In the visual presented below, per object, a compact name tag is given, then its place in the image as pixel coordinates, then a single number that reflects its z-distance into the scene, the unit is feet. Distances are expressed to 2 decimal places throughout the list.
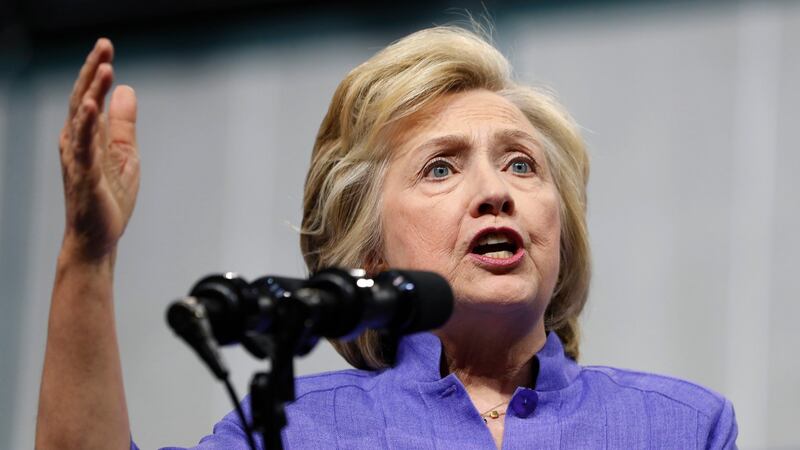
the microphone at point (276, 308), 12.09
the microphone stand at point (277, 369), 12.11
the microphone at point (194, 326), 12.08
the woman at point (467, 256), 13.05
